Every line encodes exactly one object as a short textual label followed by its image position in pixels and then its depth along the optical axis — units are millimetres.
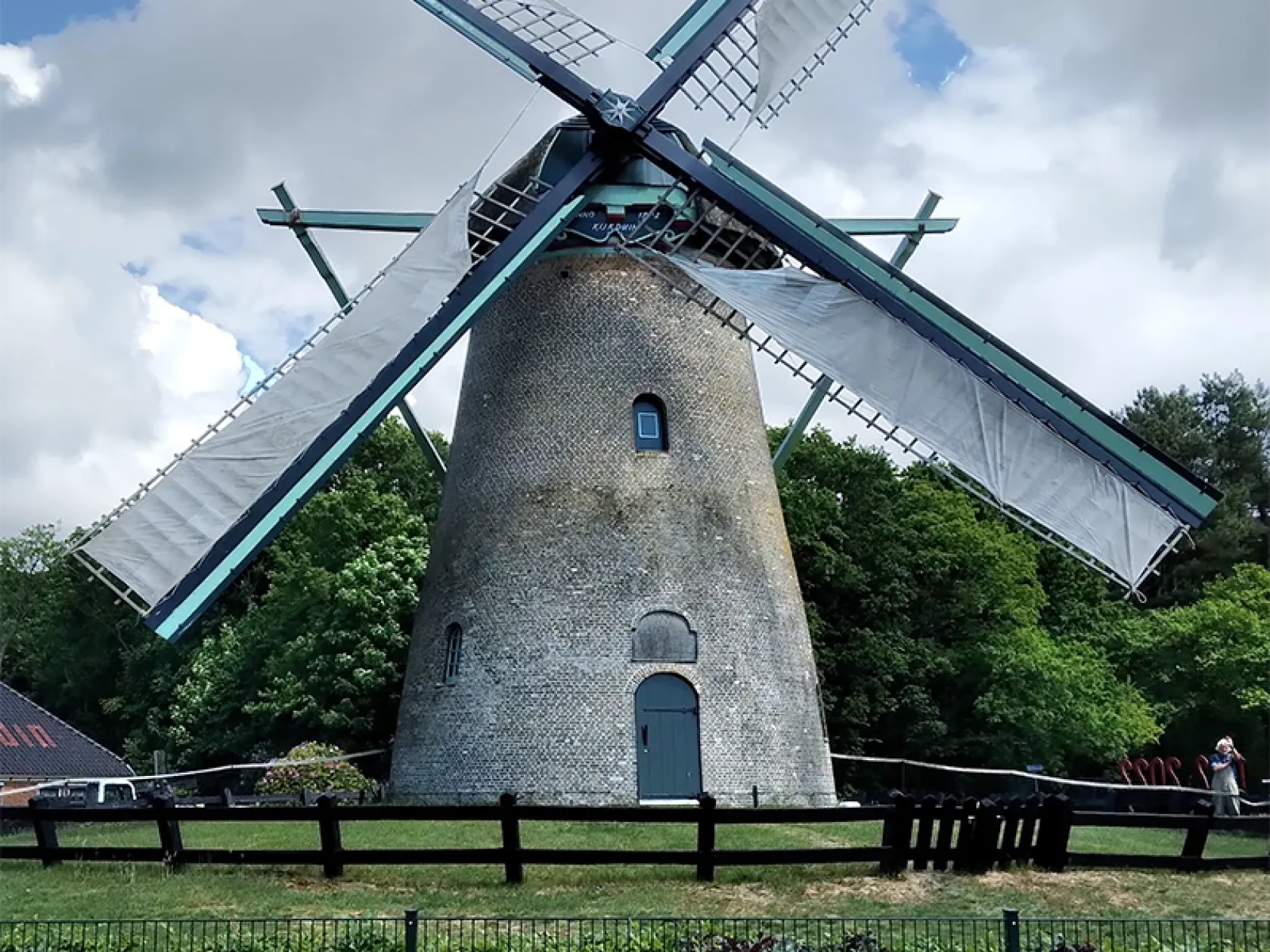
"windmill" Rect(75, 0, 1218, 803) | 15125
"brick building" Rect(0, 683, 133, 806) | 27875
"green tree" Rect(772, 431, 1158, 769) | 29453
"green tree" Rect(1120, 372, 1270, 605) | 41188
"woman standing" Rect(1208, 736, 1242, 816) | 15742
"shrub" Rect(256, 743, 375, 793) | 21375
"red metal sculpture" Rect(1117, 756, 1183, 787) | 25920
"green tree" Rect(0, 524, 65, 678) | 49719
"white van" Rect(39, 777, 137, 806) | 22125
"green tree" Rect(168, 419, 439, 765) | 28125
